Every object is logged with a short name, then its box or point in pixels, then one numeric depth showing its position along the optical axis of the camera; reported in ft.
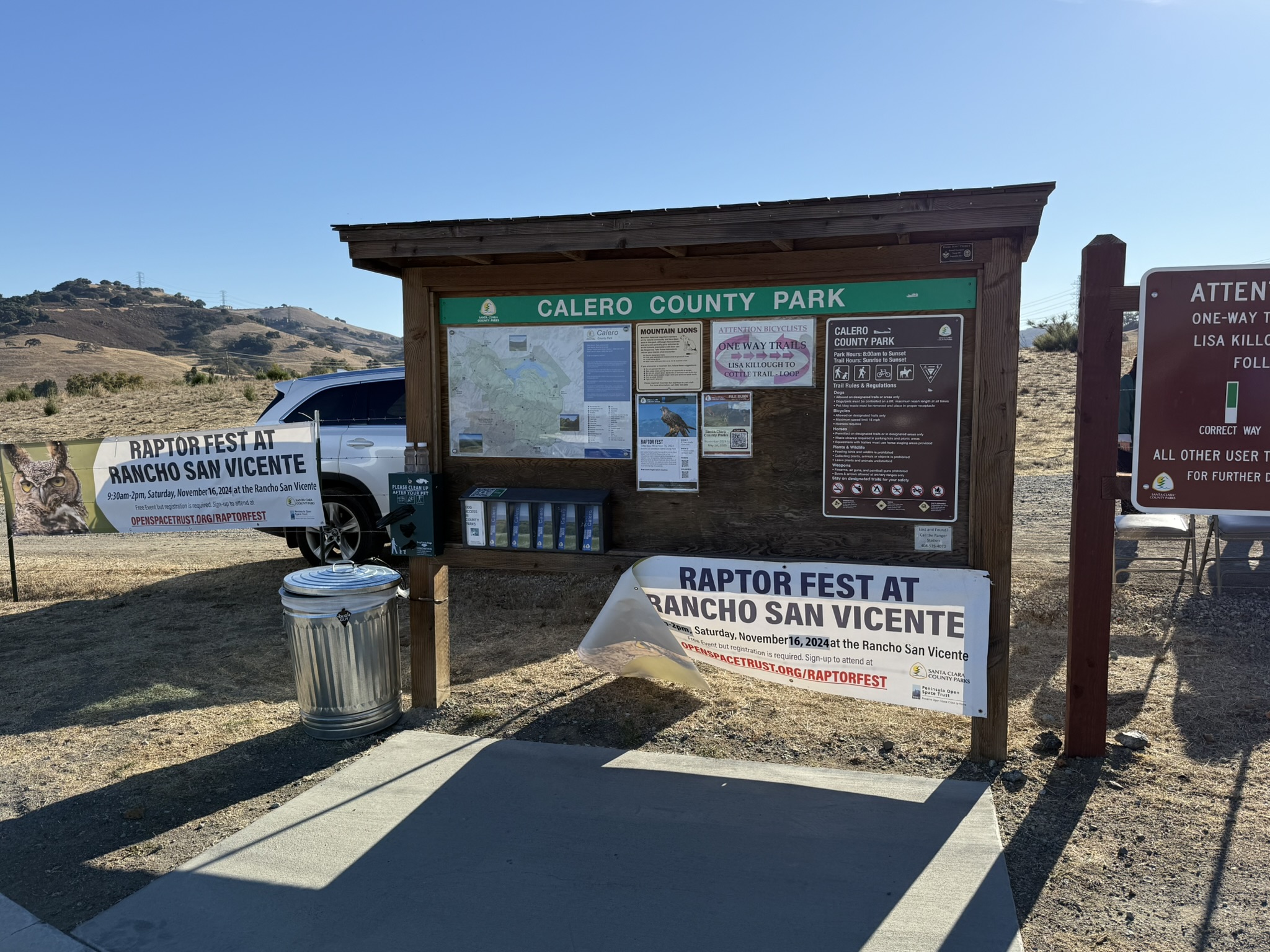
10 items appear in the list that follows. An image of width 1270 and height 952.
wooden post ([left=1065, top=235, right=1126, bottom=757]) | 13.25
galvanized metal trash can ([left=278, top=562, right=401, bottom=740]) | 15.11
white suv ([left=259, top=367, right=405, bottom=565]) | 27.02
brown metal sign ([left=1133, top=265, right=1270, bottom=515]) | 12.98
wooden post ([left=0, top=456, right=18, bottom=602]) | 26.13
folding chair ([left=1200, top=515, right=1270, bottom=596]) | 21.70
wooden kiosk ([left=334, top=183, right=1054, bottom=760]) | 13.47
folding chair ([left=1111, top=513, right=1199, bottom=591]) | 22.21
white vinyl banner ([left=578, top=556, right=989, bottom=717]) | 13.93
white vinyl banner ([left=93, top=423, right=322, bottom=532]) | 25.02
